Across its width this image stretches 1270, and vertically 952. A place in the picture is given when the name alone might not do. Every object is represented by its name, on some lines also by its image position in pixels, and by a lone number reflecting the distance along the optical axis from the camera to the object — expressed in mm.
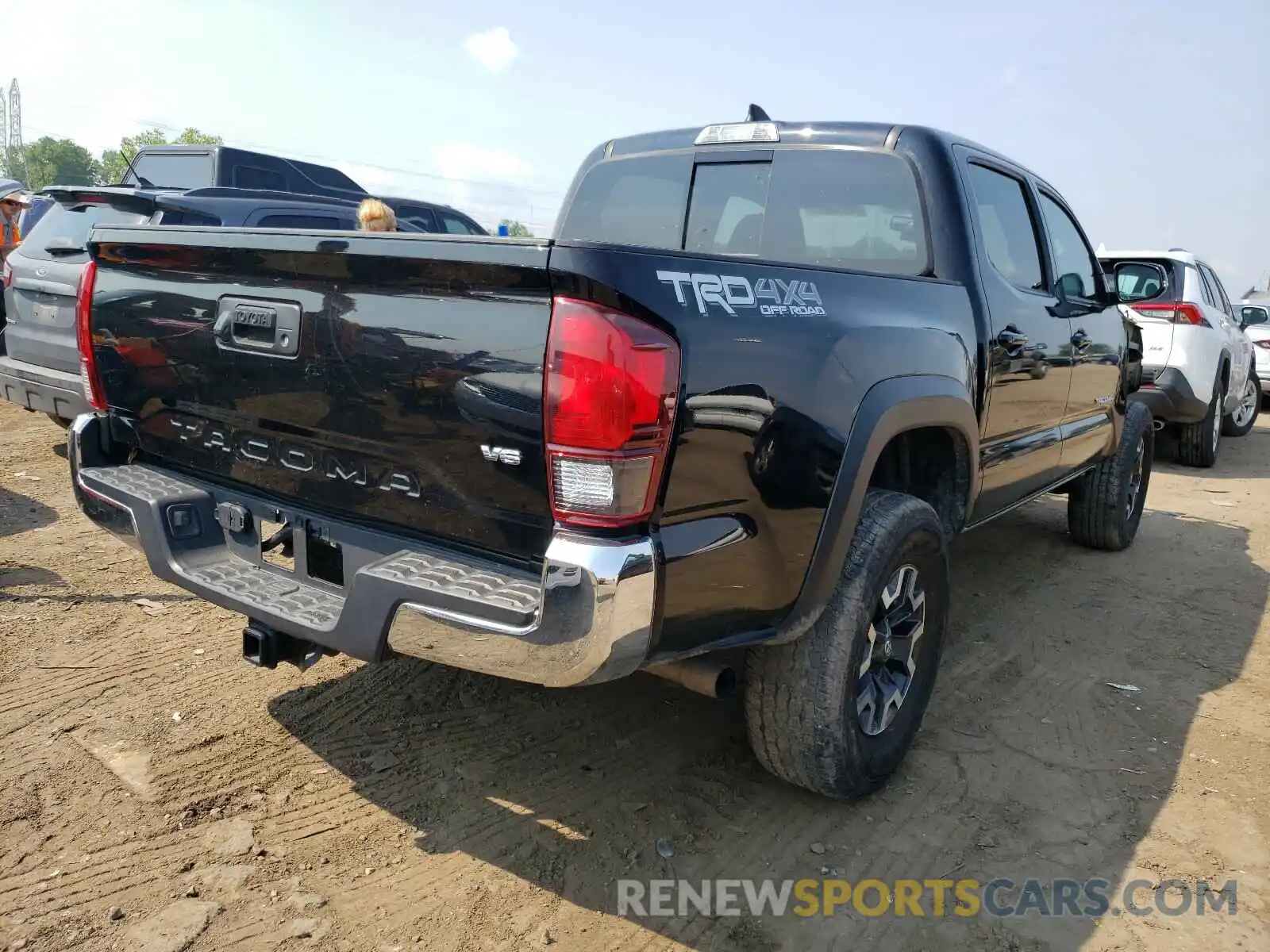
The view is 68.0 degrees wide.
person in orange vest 9422
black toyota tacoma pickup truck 1947
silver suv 5668
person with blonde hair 5520
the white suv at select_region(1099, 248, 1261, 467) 7797
